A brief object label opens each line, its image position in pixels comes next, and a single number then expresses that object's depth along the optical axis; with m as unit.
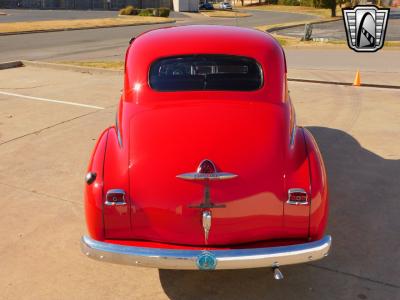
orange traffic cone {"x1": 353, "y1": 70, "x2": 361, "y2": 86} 11.18
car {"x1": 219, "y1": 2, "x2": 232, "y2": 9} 69.96
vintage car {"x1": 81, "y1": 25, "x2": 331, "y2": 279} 3.16
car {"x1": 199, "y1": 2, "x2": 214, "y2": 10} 67.75
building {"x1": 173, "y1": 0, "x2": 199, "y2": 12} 64.94
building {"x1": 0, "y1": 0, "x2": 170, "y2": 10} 67.75
